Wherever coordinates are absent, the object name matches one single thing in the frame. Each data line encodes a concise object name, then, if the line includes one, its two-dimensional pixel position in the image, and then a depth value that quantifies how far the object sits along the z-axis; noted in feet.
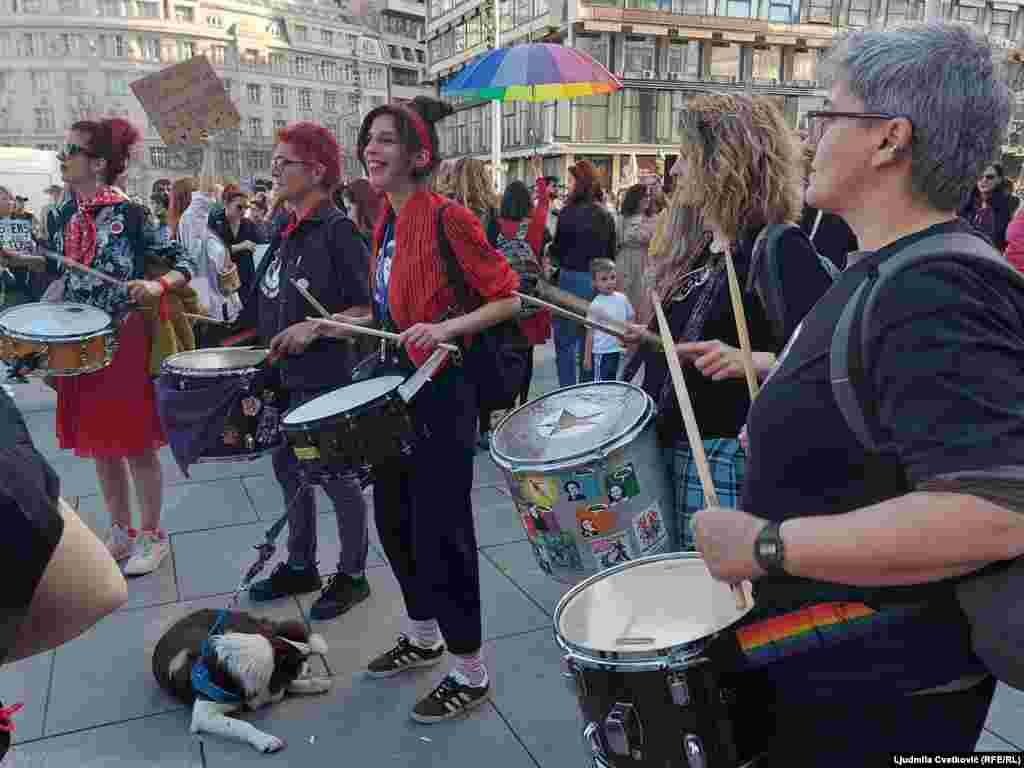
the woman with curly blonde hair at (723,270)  7.13
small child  19.34
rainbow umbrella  23.97
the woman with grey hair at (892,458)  3.21
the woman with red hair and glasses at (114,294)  12.30
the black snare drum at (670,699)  4.36
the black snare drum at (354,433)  7.74
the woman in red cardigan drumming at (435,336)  8.64
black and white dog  8.78
